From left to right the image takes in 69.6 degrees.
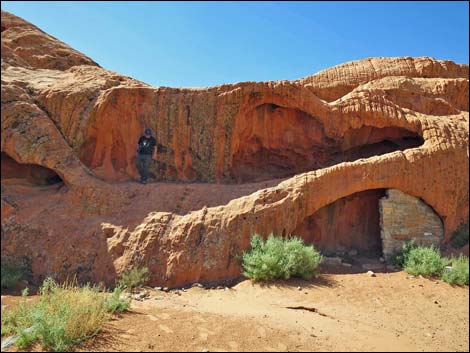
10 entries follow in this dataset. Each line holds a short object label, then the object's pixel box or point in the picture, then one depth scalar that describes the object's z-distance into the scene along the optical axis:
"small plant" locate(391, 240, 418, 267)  8.07
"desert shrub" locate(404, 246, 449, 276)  7.25
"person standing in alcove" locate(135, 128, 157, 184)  9.95
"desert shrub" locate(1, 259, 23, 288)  6.51
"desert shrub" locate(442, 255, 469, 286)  6.73
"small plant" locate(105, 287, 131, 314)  4.75
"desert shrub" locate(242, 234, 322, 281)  6.69
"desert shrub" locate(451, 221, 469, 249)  8.96
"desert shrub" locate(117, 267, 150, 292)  6.62
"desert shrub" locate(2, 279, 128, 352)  3.69
